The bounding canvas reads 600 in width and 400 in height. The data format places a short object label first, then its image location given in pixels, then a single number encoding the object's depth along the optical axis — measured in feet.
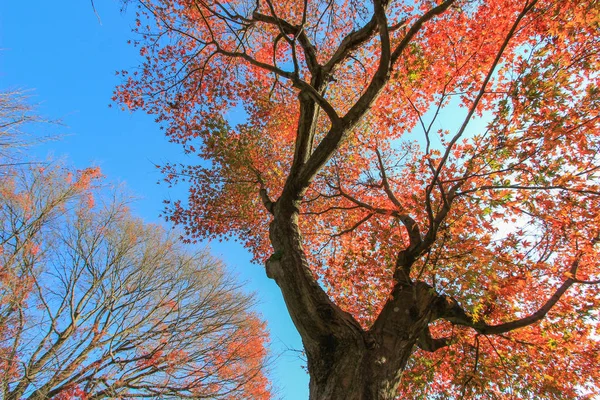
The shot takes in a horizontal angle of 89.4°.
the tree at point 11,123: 12.88
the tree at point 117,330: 24.97
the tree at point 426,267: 13.12
